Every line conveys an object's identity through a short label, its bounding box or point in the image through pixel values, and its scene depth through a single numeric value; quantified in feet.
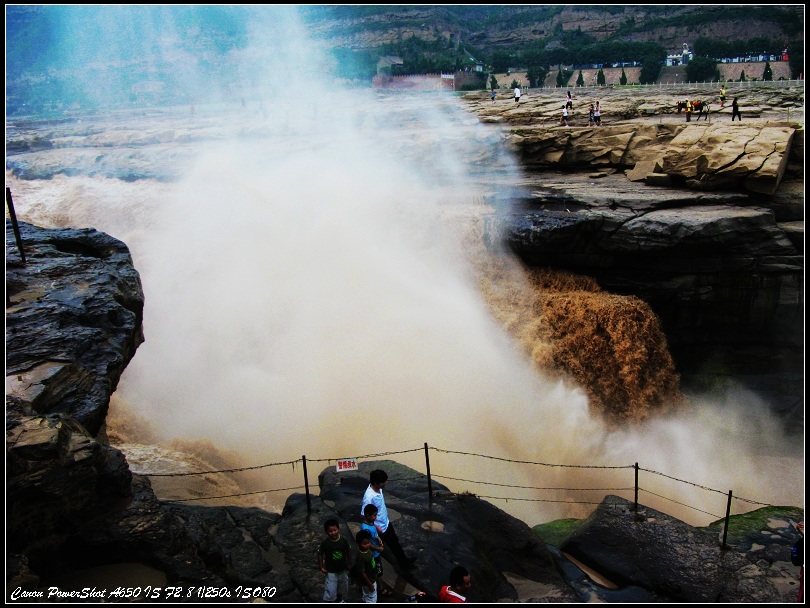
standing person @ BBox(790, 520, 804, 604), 22.13
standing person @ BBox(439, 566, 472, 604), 17.52
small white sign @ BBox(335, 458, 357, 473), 24.09
